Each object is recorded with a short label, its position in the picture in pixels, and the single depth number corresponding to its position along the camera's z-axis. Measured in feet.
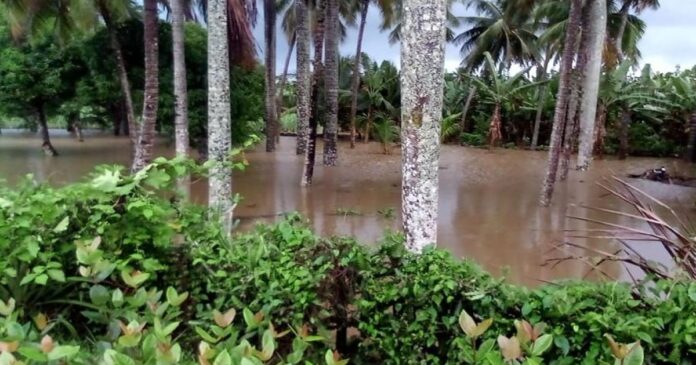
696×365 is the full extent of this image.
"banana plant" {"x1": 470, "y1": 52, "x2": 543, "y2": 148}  74.23
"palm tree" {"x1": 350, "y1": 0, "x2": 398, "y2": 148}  79.60
